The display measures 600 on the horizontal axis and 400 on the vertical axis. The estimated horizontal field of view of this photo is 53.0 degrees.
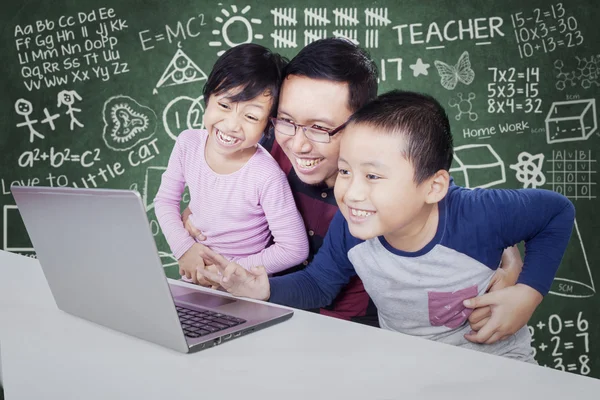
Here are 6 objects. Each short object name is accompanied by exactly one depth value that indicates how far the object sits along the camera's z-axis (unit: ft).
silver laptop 2.54
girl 5.28
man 5.01
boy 4.21
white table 2.21
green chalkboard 7.68
